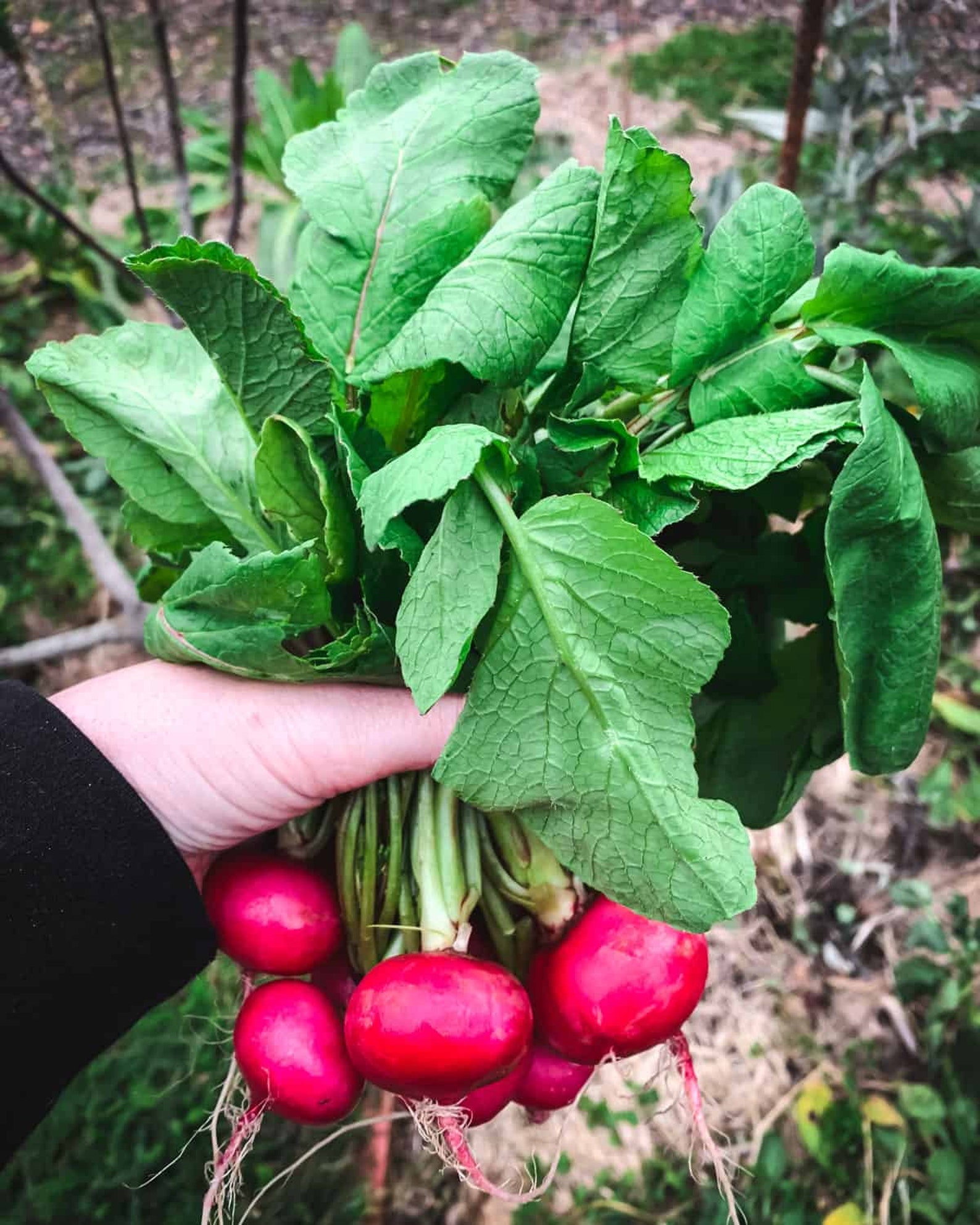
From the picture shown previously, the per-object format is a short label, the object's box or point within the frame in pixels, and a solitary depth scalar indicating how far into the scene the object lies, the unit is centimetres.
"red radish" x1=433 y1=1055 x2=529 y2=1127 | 28
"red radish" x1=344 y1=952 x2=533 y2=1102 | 25
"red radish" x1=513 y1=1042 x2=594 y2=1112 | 29
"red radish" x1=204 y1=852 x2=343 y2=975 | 27
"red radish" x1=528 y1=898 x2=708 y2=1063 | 26
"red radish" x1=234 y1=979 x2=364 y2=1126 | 27
